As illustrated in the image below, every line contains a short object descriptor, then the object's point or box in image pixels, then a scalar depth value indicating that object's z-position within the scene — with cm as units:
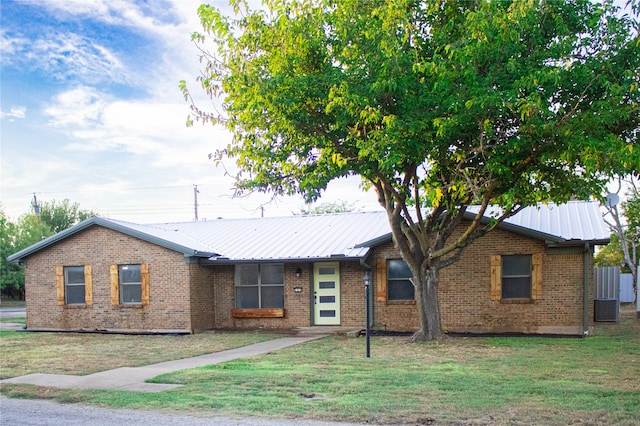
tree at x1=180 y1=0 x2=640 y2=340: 1019
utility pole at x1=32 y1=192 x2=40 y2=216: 4494
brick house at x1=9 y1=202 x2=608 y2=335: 1541
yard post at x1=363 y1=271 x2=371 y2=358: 1126
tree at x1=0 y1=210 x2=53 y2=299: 4019
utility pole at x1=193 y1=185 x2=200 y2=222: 4697
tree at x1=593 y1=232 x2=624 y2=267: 3202
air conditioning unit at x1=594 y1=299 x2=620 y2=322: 1884
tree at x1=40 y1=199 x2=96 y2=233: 4897
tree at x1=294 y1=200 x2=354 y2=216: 5400
